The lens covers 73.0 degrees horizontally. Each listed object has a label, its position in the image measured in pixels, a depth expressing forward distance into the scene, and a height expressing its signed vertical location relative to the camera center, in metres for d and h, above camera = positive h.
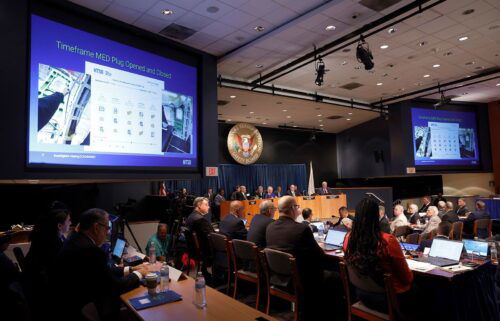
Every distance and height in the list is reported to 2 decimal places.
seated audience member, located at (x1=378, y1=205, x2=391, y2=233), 4.67 -0.66
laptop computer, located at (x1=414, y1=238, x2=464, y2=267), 3.40 -0.80
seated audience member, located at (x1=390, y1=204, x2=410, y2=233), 6.56 -0.81
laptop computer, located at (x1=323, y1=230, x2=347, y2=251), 4.58 -0.84
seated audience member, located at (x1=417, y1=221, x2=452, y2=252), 5.23 -0.81
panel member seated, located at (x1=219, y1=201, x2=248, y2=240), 4.92 -0.66
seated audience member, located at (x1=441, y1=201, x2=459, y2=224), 6.69 -0.81
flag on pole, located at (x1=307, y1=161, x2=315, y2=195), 14.43 -0.17
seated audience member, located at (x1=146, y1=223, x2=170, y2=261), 4.98 -0.83
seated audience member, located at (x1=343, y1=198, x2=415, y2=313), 2.77 -0.66
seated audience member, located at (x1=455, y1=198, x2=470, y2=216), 8.76 -0.88
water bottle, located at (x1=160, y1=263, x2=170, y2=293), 2.70 -0.77
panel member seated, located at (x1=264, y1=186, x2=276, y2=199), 12.06 -0.36
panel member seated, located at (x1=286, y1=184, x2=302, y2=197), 12.33 -0.33
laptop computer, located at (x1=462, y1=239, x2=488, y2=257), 3.60 -0.78
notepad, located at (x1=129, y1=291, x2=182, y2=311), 2.35 -0.82
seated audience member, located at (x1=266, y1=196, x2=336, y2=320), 3.51 -0.77
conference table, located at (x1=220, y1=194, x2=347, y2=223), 10.07 -0.77
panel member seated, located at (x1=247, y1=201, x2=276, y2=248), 4.27 -0.56
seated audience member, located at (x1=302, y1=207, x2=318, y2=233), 6.14 -0.62
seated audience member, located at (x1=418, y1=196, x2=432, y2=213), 9.22 -0.74
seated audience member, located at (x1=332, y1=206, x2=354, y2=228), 6.38 -0.63
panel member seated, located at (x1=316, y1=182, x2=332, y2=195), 13.12 -0.42
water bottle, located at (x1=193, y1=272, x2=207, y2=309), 2.33 -0.76
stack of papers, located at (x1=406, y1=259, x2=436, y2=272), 3.19 -0.86
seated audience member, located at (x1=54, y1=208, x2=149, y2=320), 2.13 -0.57
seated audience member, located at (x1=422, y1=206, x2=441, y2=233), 6.13 -0.84
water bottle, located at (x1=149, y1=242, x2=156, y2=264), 3.46 -0.74
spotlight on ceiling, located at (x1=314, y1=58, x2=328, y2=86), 6.45 +2.03
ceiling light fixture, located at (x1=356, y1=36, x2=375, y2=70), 5.83 +2.14
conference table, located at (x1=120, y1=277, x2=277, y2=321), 2.12 -0.84
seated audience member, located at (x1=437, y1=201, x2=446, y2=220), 7.83 -0.79
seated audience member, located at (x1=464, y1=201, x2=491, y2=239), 7.29 -1.04
